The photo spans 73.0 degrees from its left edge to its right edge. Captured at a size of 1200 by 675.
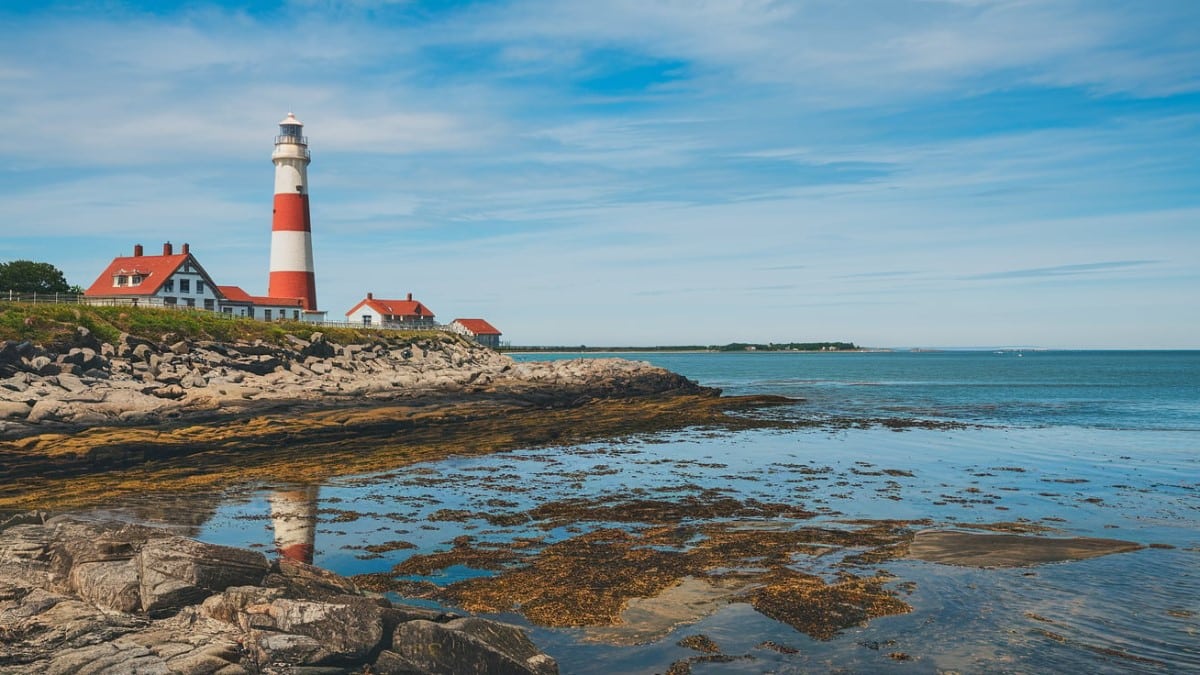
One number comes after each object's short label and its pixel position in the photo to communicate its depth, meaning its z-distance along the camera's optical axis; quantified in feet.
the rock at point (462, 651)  29.22
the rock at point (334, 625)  29.25
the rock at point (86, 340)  121.90
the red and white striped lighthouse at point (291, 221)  204.95
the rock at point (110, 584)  32.53
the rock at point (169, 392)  106.83
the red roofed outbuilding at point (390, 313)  319.94
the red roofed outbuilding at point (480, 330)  411.95
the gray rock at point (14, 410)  84.84
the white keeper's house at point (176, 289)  195.62
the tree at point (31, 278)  211.82
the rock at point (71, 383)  101.60
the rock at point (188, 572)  32.35
